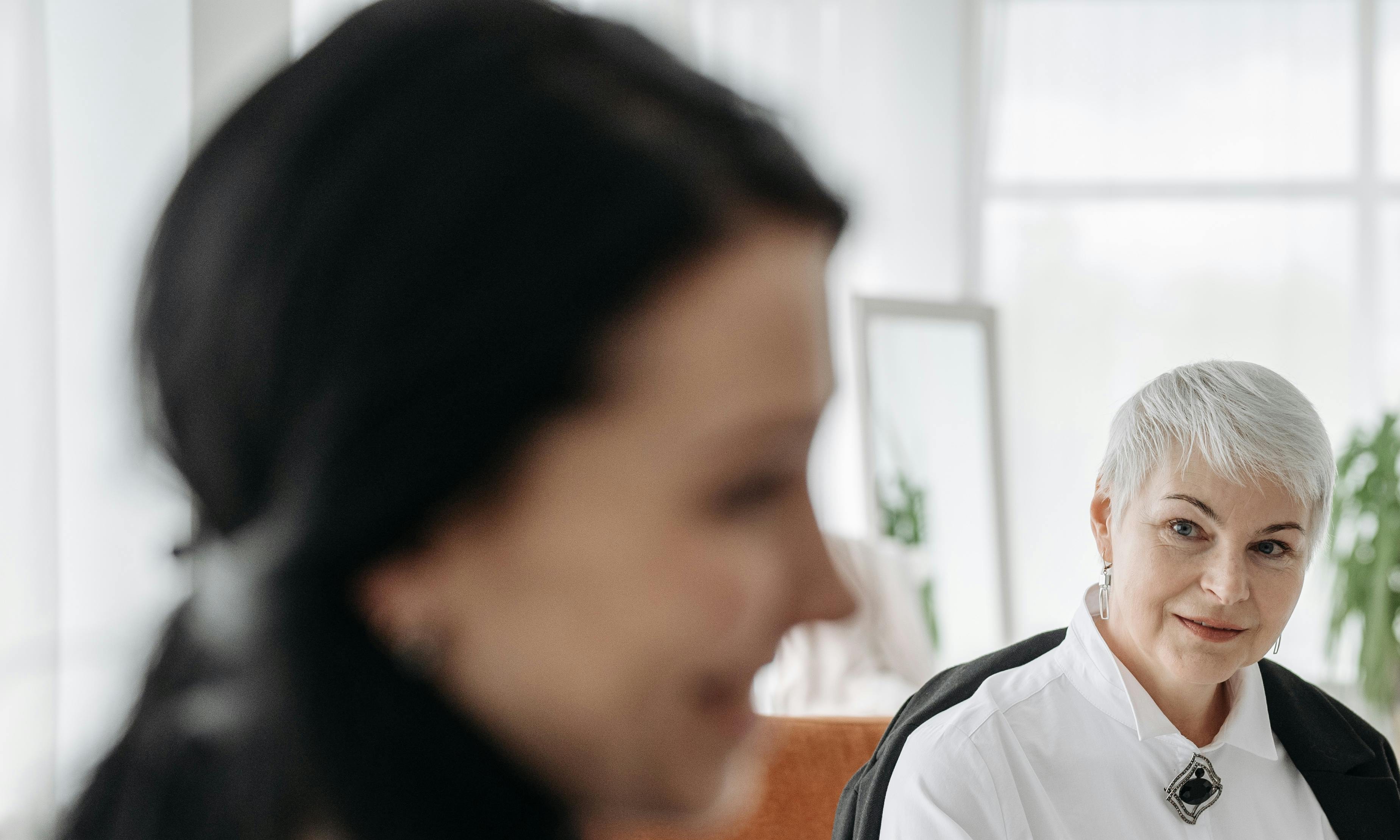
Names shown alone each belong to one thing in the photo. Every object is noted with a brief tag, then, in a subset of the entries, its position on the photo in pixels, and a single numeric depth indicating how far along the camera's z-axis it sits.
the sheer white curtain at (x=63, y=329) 2.46
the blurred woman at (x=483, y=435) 0.81
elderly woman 2.13
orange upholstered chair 2.31
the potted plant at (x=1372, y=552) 3.90
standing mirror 4.42
